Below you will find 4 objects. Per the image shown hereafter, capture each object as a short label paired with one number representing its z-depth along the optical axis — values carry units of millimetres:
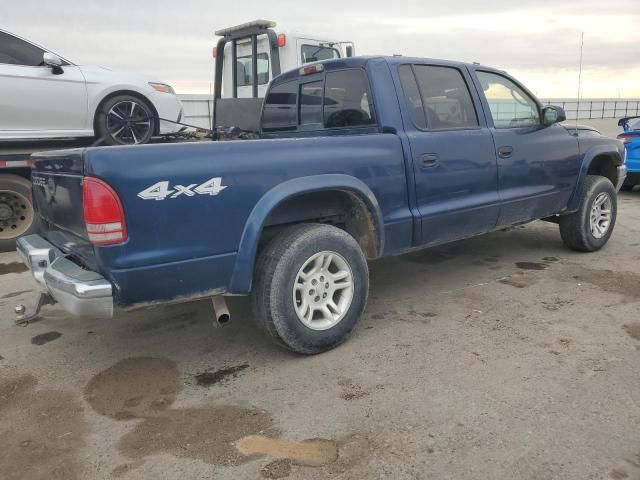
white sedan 5984
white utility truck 7020
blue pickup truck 2633
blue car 8961
